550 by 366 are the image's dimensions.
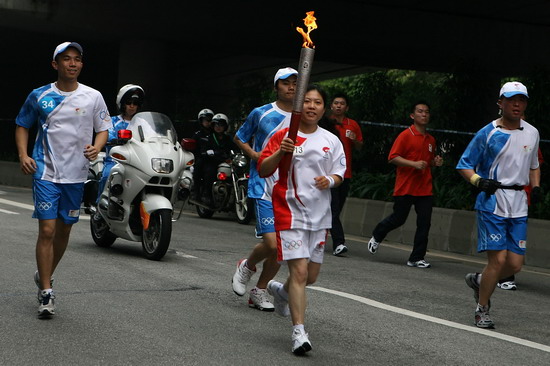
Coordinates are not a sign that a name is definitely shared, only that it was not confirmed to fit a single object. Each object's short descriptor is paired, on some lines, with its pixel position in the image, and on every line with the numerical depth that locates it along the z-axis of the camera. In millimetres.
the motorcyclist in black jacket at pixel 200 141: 17875
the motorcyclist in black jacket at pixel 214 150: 17734
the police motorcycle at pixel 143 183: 10711
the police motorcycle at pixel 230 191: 16675
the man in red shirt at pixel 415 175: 11914
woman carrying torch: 6453
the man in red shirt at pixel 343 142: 12305
